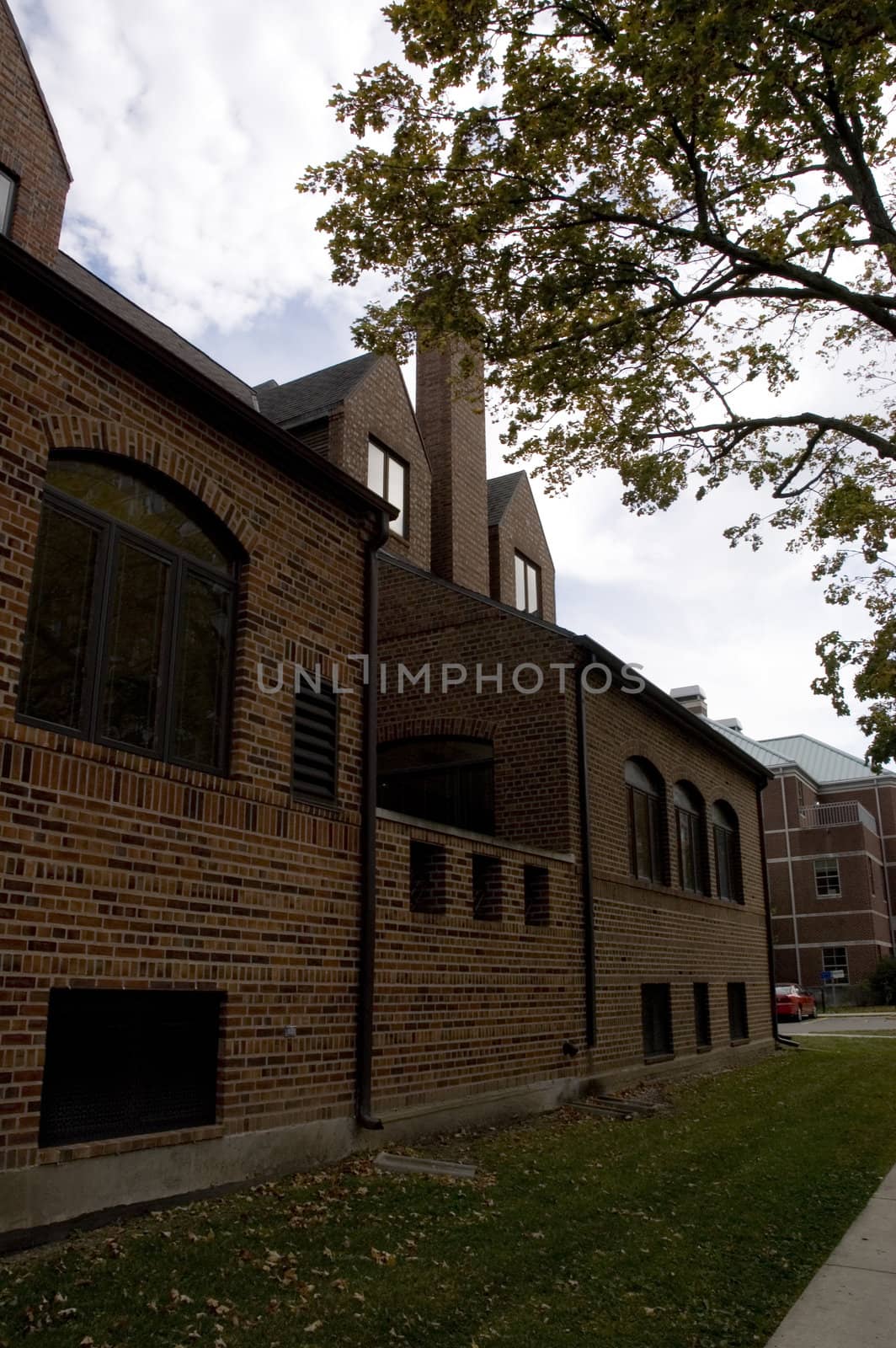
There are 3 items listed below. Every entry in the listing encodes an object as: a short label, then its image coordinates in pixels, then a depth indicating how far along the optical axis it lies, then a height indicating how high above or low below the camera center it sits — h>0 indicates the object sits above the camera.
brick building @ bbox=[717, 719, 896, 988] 46.62 +3.63
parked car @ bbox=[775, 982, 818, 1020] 33.78 -1.62
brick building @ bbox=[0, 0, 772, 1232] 6.09 +1.04
